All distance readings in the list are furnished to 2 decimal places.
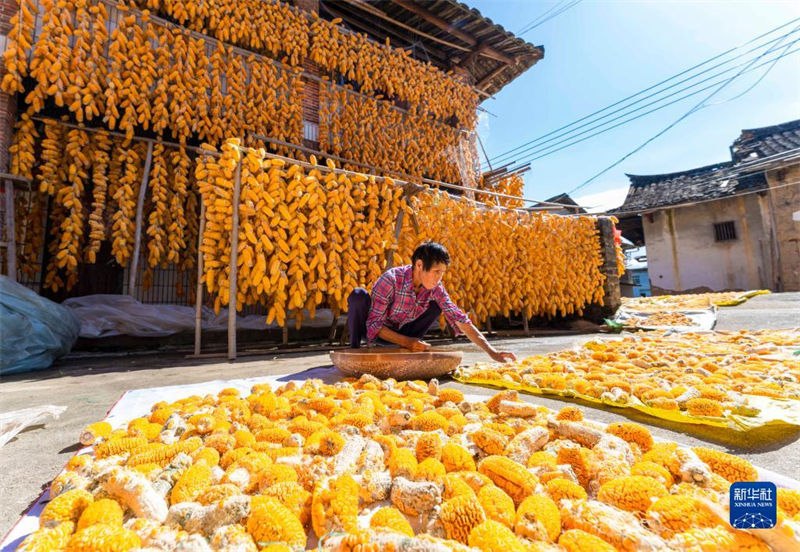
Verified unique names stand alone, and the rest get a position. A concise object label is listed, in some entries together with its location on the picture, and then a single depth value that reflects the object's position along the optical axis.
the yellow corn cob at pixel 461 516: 0.80
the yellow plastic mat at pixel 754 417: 1.41
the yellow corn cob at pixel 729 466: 0.98
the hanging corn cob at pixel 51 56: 4.69
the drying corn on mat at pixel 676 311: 6.19
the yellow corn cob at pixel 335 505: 0.83
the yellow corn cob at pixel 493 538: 0.70
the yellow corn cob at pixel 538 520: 0.78
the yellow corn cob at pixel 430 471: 1.01
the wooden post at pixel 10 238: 4.43
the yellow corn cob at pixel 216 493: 0.89
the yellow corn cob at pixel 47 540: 0.70
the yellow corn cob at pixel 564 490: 0.90
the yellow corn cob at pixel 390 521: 0.78
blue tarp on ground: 3.15
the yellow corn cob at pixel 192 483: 0.92
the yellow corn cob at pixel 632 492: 0.86
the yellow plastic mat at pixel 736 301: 8.03
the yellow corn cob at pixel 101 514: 0.80
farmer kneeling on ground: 2.71
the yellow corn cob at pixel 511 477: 0.95
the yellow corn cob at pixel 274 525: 0.77
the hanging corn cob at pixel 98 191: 4.94
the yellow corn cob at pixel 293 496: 0.89
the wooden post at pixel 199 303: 3.96
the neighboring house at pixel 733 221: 12.10
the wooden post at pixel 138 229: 5.10
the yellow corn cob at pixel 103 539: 0.69
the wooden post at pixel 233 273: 3.78
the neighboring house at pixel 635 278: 17.83
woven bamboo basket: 2.35
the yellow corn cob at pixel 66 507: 0.82
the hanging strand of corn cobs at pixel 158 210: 5.33
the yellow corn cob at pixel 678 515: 0.78
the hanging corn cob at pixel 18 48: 4.55
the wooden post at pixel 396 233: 4.85
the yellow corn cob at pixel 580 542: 0.70
